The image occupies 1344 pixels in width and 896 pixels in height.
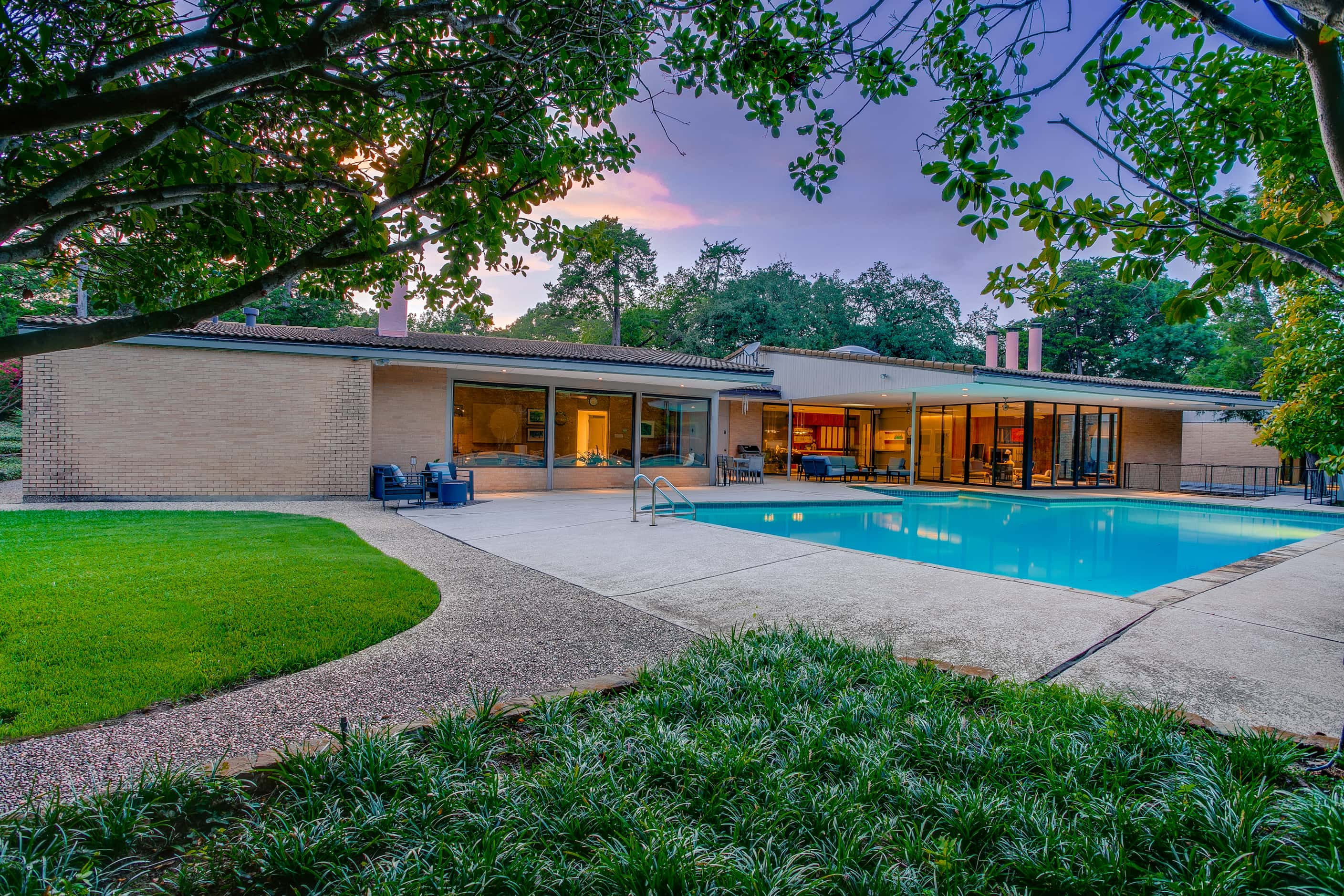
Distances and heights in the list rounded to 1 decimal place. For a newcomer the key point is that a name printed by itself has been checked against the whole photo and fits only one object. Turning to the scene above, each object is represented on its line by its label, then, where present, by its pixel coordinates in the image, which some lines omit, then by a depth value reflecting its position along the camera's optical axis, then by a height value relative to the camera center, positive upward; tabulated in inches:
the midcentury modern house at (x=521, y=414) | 429.4 +17.8
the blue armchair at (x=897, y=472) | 827.4 -46.1
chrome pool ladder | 376.5 -56.2
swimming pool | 335.3 -68.4
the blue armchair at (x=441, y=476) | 484.4 -39.7
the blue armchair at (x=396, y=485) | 437.4 -44.1
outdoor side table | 469.1 -51.2
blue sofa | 784.3 -41.3
